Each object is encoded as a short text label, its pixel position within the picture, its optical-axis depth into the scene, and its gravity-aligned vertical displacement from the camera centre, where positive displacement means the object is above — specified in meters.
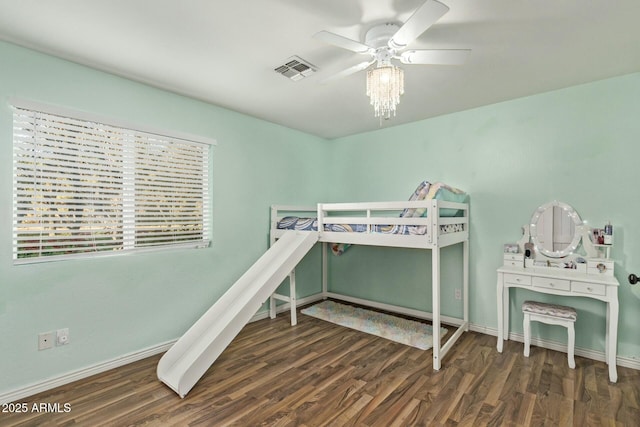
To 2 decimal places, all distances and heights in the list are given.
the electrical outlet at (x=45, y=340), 2.20 -0.91
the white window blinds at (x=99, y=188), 2.17 +0.19
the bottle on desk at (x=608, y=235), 2.56 -0.20
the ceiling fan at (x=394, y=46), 1.56 +0.92
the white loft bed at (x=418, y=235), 2.53 -0.21
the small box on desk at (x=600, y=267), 2.58 -0.47
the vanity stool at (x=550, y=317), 2.52 -0.88
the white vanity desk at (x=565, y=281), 2.35 -0.58
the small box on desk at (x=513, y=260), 2.98 -0.47
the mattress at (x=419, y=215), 2.69 -0.09
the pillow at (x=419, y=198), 2.70 +0.13
